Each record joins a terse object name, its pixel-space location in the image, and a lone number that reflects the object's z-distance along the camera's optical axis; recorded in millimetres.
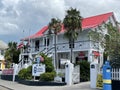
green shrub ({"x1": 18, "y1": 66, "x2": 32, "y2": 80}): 12711
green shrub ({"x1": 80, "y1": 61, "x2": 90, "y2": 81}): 11524
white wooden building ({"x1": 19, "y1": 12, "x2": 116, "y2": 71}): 15731
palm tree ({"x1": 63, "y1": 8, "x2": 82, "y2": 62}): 15290
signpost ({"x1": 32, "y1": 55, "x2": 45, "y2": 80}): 12029
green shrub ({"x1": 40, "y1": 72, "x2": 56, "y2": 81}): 11368
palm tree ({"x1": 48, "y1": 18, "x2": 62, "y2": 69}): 16992
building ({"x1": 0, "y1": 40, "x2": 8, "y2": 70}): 31547
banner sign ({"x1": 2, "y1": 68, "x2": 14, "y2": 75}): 15036
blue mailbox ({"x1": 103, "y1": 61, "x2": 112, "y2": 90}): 6965
